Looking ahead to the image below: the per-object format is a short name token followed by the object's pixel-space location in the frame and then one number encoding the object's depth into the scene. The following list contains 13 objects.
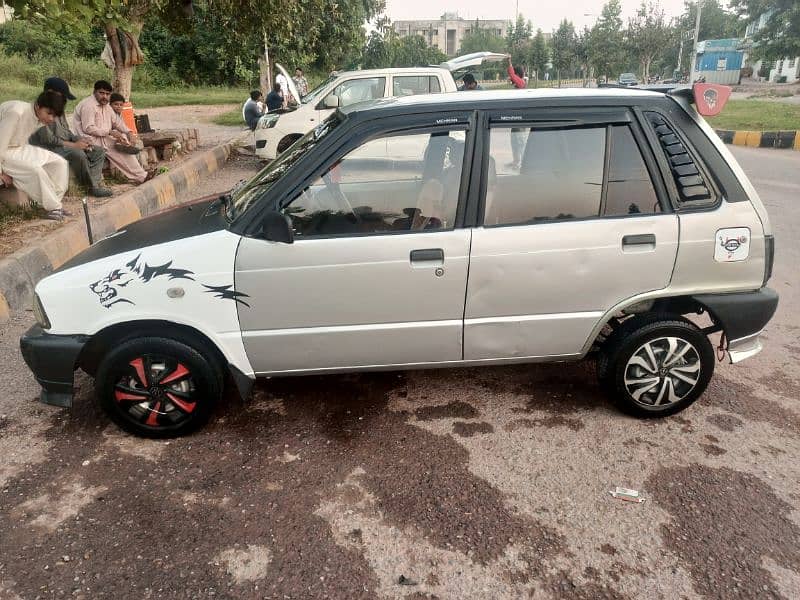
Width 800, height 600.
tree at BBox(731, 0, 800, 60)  37.69
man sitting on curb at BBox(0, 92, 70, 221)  6.46
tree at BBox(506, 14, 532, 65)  72.75
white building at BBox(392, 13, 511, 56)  145.00
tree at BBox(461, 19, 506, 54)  108.81
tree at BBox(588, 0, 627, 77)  47.34
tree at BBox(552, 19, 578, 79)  62.03
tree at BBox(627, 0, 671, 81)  43.66
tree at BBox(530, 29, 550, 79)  70.72
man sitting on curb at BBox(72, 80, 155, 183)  8.49
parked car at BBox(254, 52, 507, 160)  10.24
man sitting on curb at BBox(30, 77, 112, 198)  7.11
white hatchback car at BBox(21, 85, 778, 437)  3.02
